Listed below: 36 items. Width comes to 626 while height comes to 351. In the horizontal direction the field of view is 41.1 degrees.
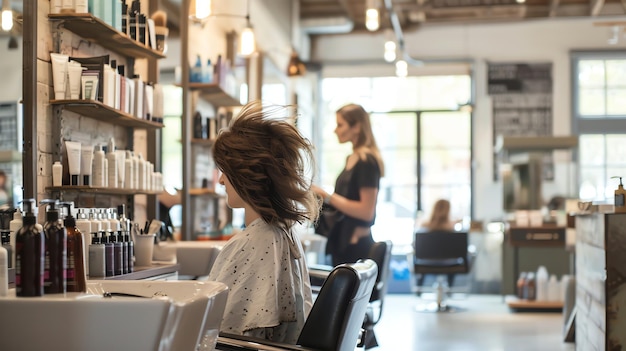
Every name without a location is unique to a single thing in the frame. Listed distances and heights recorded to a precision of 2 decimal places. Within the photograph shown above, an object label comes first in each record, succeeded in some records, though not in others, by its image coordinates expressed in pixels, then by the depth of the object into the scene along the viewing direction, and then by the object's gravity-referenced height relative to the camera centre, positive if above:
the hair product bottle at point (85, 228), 2.72 -0.16
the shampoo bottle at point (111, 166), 3.26 +0.05
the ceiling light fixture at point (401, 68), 9.21 +1.23
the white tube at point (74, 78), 3.04 +0.37
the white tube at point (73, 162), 3.07 +0.07
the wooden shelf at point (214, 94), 5.06 +0.56
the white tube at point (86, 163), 3.13 +0.06
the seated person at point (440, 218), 8.82 -0.41
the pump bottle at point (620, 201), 3.57 -0.10
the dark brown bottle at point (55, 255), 1.64 -0.15
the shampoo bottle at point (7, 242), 2.29 -0.17
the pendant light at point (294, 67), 8.82 +1.20
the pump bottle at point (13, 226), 2.40 -0.13
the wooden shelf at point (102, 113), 3.05 +0.27
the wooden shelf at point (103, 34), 3.05 +0.58
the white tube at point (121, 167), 3.33 +0.05
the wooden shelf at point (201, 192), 5.25 -0.08
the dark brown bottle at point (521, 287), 8.36 -1.09
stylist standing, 3.90 -0.10
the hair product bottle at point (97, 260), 2.66 -0.26
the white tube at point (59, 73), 3.01 +0.39
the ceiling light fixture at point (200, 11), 4.57 +0.93
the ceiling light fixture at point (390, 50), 8.45 +1.32
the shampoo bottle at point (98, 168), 3.19 +0.04
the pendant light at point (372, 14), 6.10 +1.22
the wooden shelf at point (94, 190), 3.04 -0.04
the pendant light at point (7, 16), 2.71 +0.54
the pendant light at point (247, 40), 5.83 +0.98
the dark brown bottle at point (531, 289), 8.30 -1.10
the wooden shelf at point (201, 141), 5.15 +0.24
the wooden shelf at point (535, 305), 8.19 -1.24
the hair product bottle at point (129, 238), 2.90 -0.21
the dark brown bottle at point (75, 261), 1.74 -0.17
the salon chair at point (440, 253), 8.38 -0.75
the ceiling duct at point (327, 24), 9.87 +1.84
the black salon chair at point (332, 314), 2.11 -0.34
